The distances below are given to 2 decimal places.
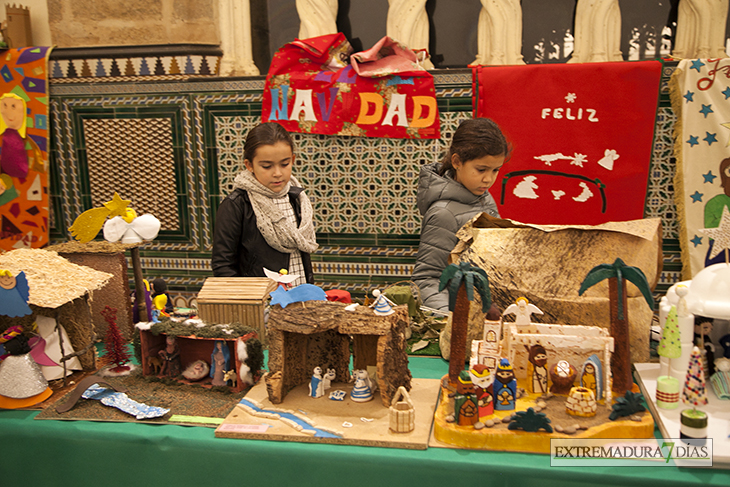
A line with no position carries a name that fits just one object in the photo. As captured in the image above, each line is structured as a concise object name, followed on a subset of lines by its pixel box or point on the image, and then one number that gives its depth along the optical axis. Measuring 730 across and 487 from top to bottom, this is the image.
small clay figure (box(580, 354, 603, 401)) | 1.73
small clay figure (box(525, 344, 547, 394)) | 1.79
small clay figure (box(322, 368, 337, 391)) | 1.94
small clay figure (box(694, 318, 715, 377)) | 1.82
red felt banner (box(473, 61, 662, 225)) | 3.90
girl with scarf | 2.55
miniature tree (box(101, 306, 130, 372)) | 2.10
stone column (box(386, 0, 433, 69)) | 4.29
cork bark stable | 1.79
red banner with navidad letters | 4.13
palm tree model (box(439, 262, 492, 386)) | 1.77
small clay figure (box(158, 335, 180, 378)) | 2.05
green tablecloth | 1.48
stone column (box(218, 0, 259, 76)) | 4.38
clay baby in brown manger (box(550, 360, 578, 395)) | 1.77
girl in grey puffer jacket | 2.56
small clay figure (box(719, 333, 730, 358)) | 1.83
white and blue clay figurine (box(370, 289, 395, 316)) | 1.81
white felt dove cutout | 2.38
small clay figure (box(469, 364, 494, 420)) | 1.67
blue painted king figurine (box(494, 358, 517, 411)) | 1.70
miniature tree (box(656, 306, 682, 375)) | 1.74
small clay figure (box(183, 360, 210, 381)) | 2.04
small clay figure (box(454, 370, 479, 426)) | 1.62
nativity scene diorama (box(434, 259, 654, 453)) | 1.59
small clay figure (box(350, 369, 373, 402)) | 1.84
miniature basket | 1.65
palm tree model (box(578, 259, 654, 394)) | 1.74
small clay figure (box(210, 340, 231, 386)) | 2.00
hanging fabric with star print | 3.75
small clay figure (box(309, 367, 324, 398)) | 1.90
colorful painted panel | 4.50
